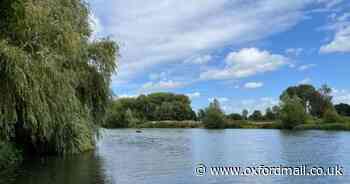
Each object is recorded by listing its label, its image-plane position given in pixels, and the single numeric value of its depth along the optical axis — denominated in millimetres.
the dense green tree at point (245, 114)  105375
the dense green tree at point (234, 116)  101250
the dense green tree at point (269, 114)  96019
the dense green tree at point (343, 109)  92744
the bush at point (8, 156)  17297
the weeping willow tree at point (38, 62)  11805
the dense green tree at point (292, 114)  74062
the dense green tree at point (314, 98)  85438
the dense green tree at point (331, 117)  70531
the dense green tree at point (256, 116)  101638
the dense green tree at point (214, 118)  93188
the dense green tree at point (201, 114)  102912
